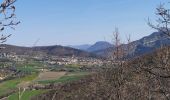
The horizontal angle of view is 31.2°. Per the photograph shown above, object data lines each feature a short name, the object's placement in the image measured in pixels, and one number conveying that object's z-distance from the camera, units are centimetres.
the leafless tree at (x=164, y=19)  980
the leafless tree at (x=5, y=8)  559
